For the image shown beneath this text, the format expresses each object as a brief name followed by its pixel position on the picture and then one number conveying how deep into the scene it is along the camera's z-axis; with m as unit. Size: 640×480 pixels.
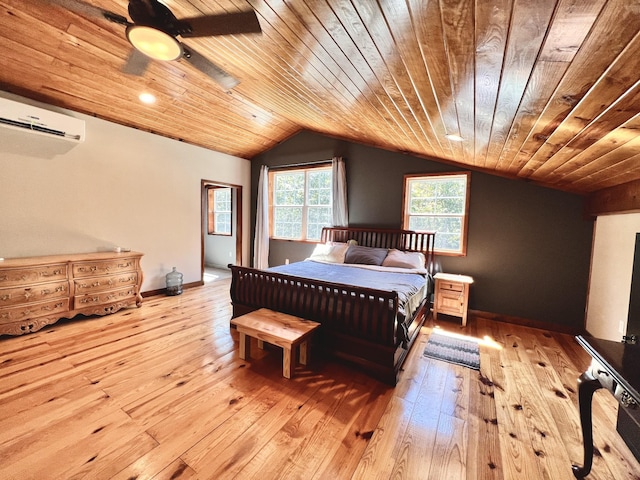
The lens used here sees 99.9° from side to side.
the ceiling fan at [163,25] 1.54
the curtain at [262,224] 5.64
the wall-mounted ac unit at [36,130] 2.88
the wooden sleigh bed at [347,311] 2.27
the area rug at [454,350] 2.66
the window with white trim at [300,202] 5.25
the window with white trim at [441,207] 3.98
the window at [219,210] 6.87
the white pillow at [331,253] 4.22
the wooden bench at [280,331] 2.23
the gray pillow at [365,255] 4.00
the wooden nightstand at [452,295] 3.57
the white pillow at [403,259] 3.76
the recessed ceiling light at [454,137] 2.46
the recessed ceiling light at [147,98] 3.41
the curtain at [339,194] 4.74
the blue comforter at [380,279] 2.54
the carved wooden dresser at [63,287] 2.79
